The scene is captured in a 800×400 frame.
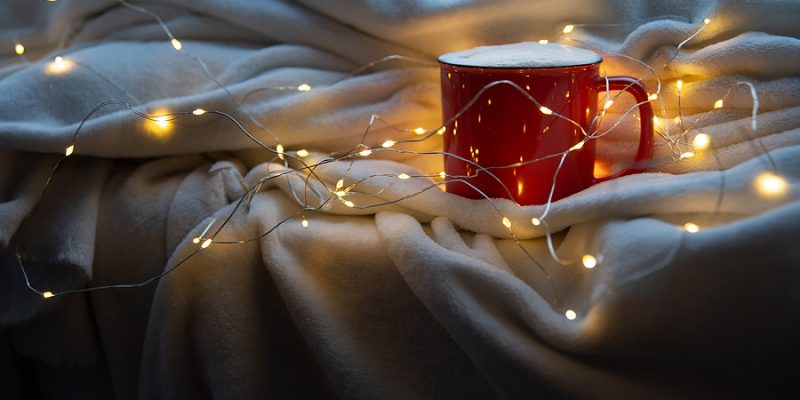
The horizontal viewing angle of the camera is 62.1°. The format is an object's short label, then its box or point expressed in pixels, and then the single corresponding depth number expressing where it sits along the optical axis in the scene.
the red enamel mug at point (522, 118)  0.57
